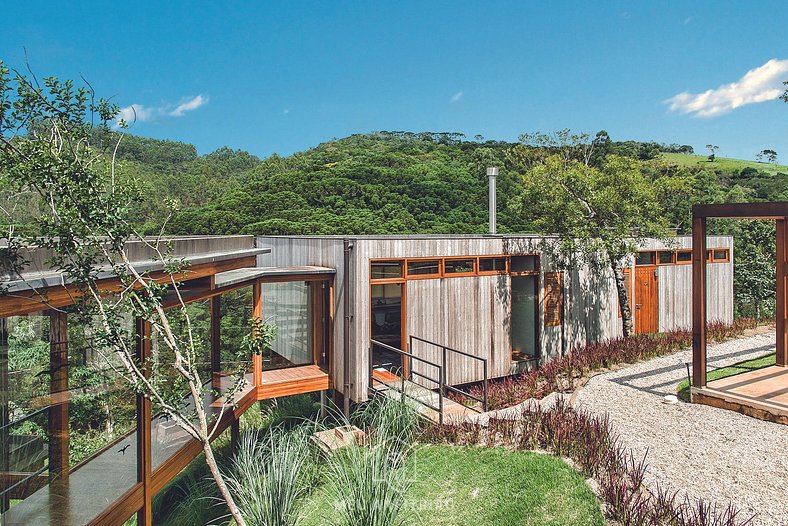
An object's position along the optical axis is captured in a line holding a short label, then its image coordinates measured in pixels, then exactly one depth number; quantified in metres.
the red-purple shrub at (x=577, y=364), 8.20
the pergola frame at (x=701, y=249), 6.72
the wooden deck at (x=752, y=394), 6.52
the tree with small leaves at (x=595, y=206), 9.58
